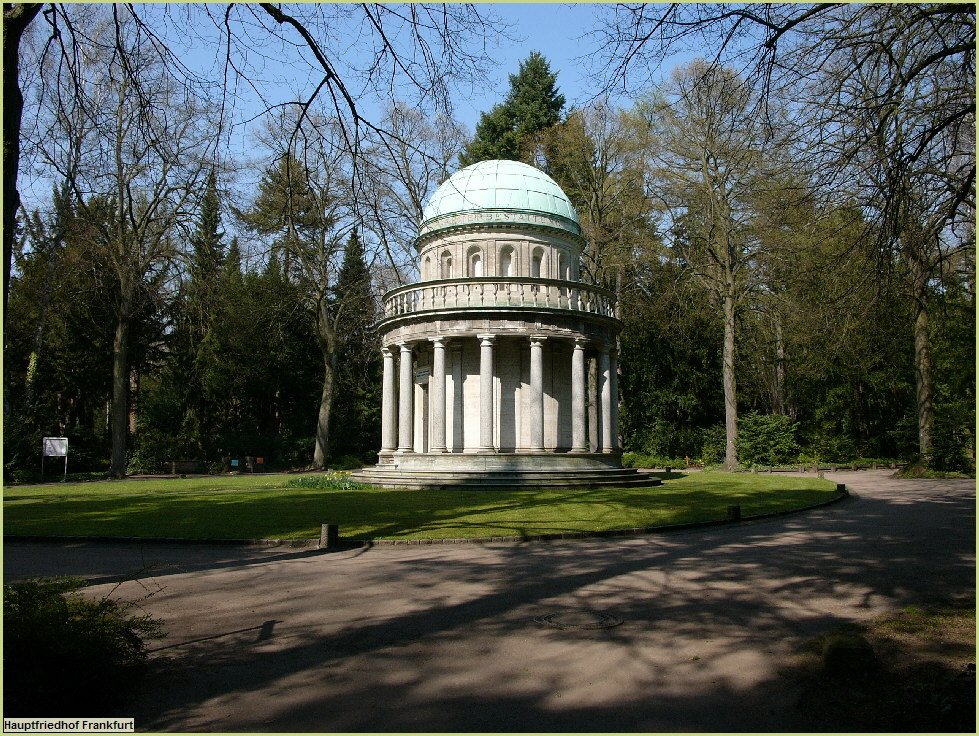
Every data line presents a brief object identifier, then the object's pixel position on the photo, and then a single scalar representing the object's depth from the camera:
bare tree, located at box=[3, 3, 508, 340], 7.04
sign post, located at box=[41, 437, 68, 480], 34.62
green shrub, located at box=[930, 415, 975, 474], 31.44
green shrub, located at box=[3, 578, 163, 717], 5.32
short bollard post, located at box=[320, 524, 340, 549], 14.16
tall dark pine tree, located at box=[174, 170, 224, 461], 47.56
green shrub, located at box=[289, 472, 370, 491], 27.38
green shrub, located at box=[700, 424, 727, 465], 46.03
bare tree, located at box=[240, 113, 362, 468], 42.50
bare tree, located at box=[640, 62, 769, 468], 37.72
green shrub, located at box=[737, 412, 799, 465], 43.53
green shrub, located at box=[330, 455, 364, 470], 47.12
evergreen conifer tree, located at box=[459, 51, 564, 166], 58.09
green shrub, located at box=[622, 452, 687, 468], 44.56
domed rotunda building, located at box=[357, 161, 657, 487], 27.92
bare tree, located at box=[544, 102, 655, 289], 43.53
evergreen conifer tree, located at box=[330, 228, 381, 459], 50.38
